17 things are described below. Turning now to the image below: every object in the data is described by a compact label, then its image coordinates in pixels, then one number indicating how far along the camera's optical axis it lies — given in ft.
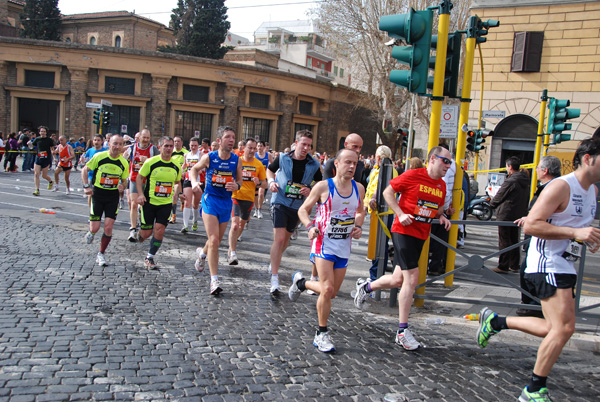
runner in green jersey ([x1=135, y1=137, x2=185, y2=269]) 24.58
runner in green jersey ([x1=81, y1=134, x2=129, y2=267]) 25.27
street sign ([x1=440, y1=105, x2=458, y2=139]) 30.40
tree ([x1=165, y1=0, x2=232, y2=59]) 148.05
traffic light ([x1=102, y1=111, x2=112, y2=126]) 85.78
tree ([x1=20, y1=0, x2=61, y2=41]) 153.07
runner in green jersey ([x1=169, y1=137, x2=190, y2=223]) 34.41
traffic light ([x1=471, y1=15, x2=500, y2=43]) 24.39
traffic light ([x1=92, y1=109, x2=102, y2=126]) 84.09
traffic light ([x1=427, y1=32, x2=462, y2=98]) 21.70
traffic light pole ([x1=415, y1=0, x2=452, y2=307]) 20.86
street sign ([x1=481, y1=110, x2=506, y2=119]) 55.83
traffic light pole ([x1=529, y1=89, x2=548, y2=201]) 47.91
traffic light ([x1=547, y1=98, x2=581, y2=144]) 46.02
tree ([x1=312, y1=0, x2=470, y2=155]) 100.68
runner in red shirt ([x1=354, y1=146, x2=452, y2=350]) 16.58
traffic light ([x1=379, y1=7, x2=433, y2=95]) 20.84
